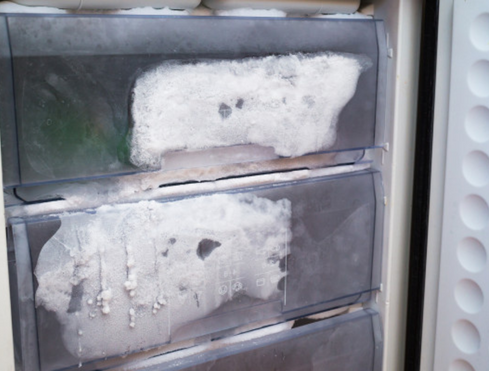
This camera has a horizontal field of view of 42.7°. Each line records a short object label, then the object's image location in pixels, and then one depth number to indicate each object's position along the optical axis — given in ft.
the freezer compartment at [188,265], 3.48
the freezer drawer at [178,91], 3.28
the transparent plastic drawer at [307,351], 4.16
